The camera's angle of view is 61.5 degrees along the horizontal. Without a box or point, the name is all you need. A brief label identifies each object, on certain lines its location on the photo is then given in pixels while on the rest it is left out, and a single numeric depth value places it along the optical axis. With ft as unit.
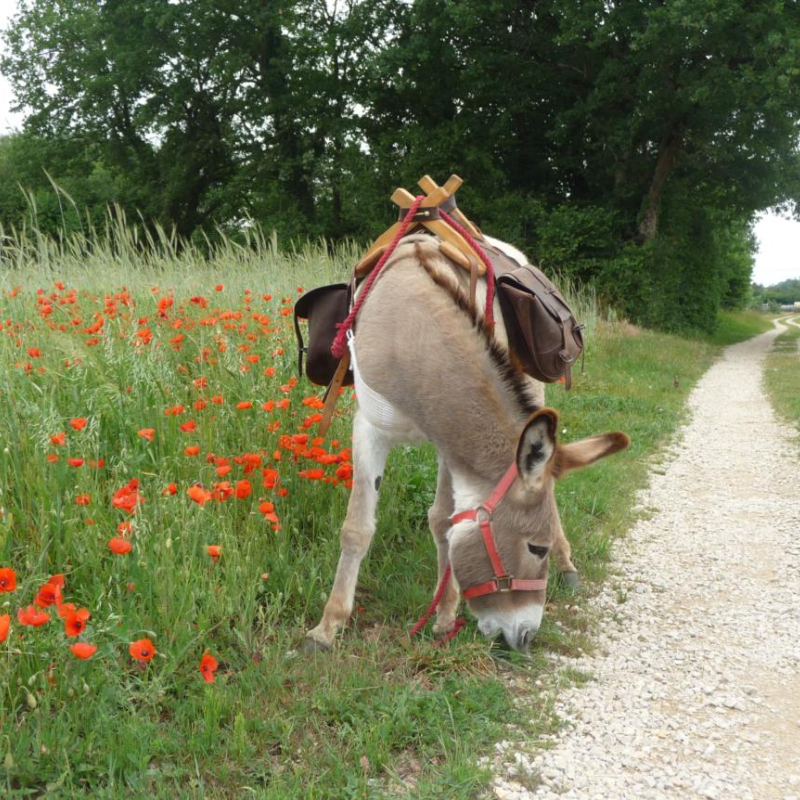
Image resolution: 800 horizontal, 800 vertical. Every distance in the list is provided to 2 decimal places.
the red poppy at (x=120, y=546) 6.89
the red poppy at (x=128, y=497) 7.39
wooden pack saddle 10.16
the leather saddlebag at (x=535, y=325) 10.11
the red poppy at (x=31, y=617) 5.97
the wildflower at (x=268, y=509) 8.71
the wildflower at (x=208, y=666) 7.34
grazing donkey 8.39
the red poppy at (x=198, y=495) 7.70
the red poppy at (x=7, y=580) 6.28
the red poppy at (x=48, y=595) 6.33
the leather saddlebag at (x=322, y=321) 11.43
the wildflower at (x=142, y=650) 6.64
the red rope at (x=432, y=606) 9.84
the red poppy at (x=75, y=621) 6.22
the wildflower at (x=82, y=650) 6.17
